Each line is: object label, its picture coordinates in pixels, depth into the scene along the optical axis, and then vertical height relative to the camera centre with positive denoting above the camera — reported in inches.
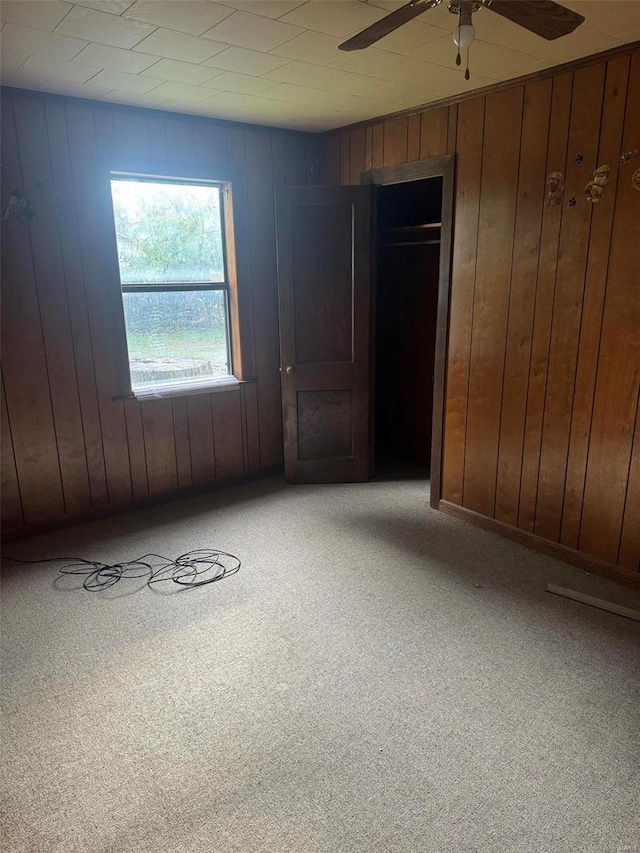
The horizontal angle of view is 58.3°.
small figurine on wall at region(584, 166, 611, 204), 107.7 +18.0
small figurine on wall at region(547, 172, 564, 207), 115.5 +18.5
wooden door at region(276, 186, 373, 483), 159.2 -12.3
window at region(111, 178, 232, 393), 146.9 +2.5
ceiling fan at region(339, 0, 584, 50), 65.9 +30.9
